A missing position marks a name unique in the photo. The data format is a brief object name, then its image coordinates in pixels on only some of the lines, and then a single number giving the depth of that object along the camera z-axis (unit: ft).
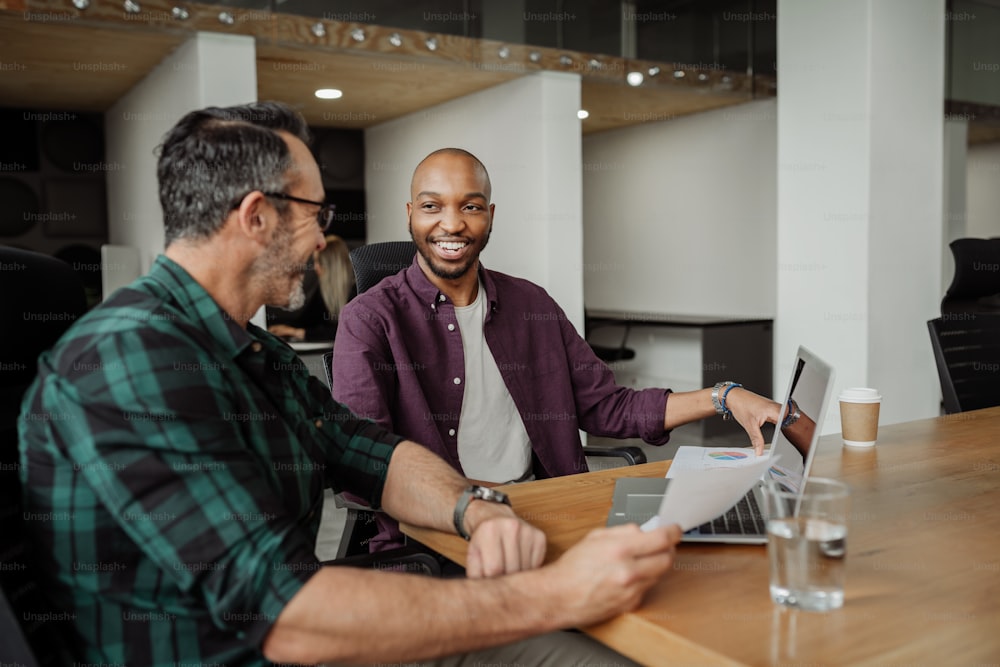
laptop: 4.04
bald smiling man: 6.61
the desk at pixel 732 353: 19.11
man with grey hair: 3.12
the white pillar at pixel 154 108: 13.60
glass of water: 3.20
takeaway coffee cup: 6.10
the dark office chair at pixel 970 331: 8.16
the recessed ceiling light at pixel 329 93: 18.39
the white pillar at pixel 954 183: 23.20
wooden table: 2.87
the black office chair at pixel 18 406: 3.20
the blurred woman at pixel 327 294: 18.14
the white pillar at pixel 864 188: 13.73
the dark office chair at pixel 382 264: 7.06
